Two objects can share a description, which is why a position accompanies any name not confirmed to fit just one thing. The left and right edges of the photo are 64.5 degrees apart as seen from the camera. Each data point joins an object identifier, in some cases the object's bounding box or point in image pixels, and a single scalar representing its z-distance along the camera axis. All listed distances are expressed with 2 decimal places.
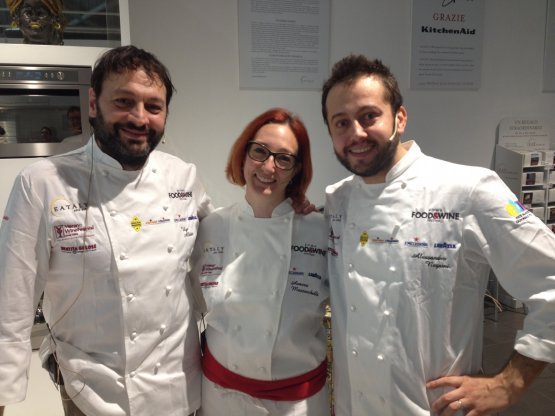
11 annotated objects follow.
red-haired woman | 1.19
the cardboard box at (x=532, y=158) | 3.01
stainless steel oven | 1.65
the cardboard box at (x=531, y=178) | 3.04
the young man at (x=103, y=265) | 1.11
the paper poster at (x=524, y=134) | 3.13
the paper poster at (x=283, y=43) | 2.44
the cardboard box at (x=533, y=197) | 3.06
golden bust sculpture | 1.69
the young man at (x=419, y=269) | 1.01
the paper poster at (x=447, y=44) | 2.80
